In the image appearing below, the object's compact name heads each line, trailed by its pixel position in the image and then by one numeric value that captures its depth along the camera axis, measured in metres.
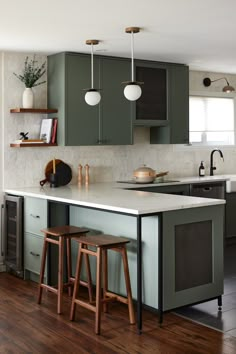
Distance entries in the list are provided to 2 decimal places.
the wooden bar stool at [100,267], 3.71
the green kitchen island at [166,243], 3.80
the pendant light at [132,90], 4.44
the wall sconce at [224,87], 7.12
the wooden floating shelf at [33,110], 5.35
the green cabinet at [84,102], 5.51
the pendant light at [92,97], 4.81
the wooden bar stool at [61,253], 4.18
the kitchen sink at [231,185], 6.61
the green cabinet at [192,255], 3.86
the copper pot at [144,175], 5.93
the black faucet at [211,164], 7.12
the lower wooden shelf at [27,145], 5.37
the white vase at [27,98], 5.45
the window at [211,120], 7.17
